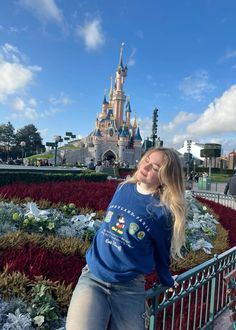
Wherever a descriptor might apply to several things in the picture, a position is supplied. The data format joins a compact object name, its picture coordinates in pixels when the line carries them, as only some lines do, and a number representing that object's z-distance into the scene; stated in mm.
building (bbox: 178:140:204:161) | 93131
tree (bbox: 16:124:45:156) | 97812
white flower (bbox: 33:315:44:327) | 2625
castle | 86562
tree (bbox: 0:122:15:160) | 93188
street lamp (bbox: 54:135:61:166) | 35234
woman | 2080
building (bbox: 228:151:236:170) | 88719
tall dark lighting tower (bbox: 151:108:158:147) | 21875
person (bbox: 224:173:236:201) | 9812
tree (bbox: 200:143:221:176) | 44625
